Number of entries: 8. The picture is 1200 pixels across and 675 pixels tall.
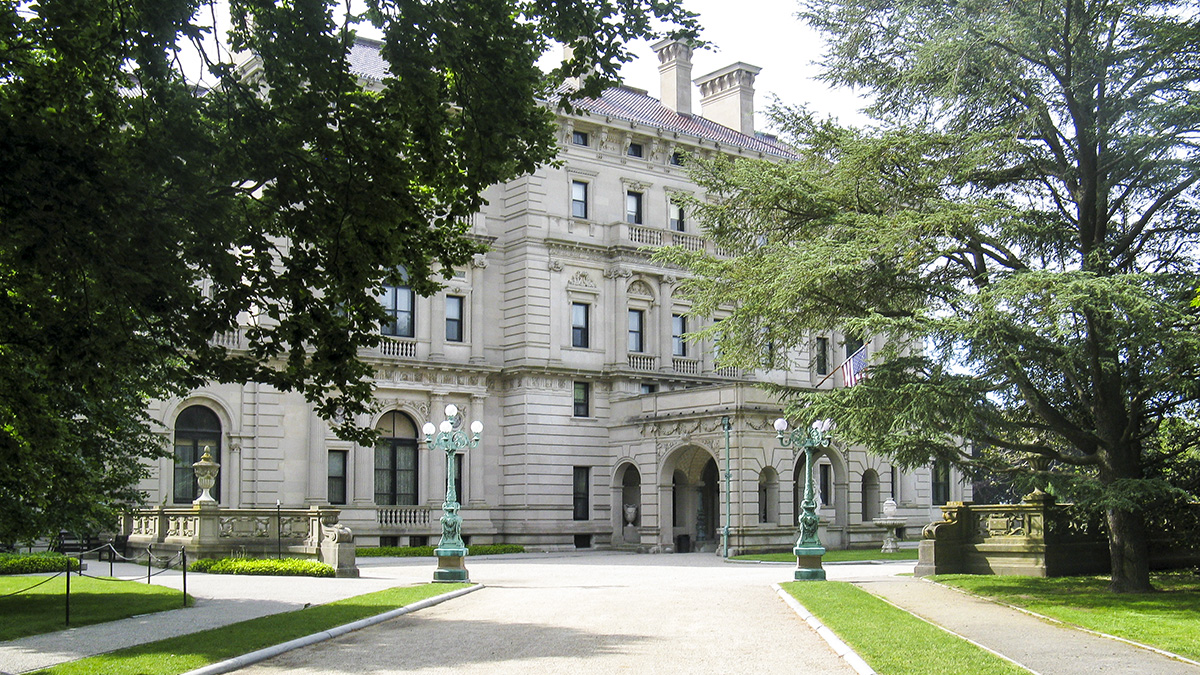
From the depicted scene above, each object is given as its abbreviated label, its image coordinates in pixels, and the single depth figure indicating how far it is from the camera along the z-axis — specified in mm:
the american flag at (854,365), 33656
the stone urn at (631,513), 47188
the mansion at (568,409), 42188
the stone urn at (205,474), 33344
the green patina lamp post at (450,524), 26344
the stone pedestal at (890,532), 42844
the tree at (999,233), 21516
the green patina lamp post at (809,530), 27016
